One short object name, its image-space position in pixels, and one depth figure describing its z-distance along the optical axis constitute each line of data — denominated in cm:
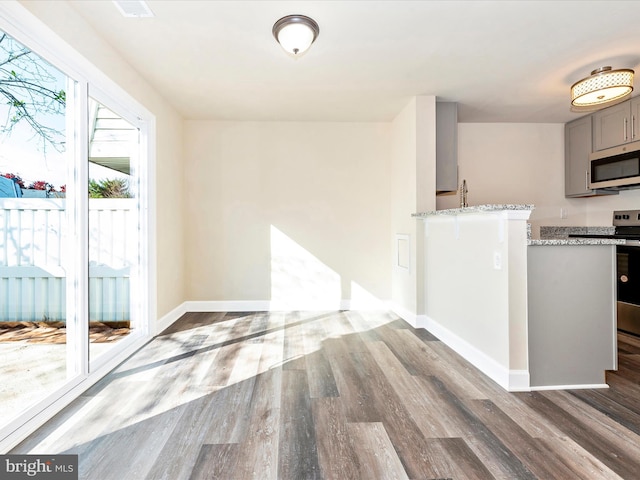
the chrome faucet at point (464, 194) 391
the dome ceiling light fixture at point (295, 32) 229
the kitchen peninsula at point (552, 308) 224
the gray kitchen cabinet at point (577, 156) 425
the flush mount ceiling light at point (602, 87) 282
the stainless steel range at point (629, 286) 346
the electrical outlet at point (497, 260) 233
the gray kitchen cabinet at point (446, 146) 386
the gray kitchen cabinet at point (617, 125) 361
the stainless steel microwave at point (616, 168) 360
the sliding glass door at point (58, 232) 173
